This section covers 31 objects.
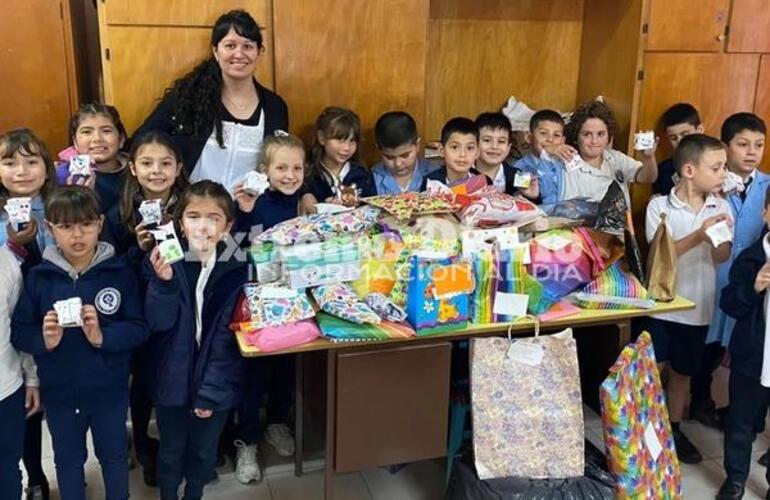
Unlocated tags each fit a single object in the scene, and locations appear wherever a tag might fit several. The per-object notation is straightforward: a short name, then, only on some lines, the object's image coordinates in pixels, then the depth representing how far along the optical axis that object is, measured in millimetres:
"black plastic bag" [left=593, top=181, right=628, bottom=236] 2594
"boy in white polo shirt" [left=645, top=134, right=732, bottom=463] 2928
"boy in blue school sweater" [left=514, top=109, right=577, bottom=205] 3264
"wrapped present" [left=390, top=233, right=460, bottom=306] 2379
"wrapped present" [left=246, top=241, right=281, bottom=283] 2371
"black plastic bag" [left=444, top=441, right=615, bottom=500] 2469
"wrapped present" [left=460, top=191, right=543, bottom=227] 2520
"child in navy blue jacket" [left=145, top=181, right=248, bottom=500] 2361
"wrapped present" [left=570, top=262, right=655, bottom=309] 2537
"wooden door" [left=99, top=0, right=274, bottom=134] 2912
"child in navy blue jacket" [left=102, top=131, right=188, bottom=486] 2520
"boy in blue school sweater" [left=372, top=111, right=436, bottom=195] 3055
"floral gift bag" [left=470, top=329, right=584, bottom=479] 2475
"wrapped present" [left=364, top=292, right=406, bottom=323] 2330
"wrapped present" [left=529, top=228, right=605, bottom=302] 2518
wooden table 2279
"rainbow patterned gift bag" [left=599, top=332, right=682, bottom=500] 2521
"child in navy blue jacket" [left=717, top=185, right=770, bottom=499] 2615
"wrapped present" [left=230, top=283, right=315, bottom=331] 2260
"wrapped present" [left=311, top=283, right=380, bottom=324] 2289
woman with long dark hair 2836
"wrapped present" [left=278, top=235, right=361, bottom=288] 2334
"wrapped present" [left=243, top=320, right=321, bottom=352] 2211
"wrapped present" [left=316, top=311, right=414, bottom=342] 2266
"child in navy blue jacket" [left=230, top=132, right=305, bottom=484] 2709
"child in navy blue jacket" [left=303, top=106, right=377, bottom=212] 2977
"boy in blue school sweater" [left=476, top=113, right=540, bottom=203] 3168
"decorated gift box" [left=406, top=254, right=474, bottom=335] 2322
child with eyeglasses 2209
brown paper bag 2602
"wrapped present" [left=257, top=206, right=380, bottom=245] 2355
